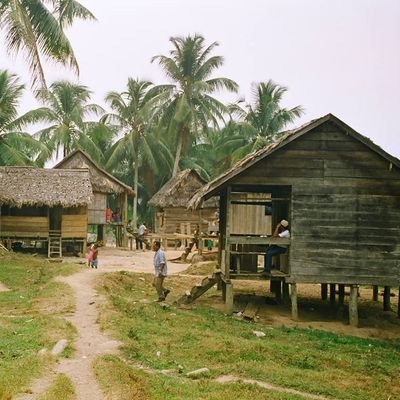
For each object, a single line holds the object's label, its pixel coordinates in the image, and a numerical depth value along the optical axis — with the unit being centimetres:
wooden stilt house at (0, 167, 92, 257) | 2747
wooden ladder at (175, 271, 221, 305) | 1600
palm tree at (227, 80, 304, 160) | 4053
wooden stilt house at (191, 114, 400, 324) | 1528
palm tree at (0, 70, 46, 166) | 2991
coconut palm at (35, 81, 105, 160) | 4112
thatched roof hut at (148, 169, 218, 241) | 3734
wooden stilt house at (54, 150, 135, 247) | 3425
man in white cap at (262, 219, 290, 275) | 1555
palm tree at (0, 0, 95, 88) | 1808
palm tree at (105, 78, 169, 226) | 4406
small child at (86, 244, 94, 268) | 2284
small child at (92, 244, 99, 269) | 2272
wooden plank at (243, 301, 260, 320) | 1503
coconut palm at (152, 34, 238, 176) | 4175
